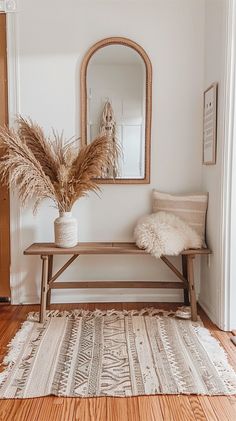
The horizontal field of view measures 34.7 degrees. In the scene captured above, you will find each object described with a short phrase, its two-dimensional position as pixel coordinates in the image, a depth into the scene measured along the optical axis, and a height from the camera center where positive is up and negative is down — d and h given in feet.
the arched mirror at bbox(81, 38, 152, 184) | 9.39 +2.01
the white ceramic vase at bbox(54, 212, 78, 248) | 8.63 -1.15
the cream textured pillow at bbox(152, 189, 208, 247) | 9.21 -0.65
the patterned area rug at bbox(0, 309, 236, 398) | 5.88 -3.19
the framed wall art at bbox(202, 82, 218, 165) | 8.52 +1.33
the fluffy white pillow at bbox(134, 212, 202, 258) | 8.50 -1.25
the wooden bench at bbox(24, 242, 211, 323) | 8.46 -2.10
